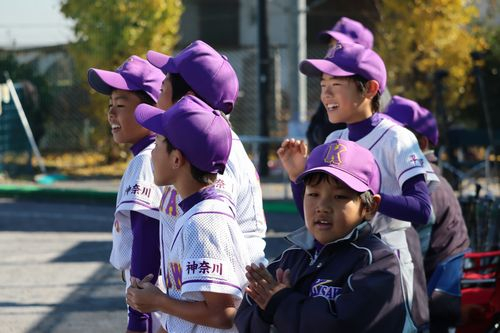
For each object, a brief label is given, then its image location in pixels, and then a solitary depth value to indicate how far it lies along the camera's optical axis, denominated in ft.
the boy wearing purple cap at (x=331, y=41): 44.29
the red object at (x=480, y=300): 37.23
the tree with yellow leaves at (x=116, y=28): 115.05
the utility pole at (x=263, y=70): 111.79
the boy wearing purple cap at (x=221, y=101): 27.11
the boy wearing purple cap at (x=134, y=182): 27.95
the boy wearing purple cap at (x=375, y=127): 31.18
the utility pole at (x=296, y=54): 96.78
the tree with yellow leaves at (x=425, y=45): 102.21
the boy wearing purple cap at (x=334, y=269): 21.90
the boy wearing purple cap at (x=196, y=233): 23.37
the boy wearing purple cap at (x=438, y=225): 36.27
